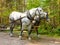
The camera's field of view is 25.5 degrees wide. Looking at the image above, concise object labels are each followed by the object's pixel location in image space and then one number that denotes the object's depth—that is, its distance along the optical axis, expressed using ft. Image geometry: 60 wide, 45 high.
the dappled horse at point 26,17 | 15.70
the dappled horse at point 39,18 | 15.72
